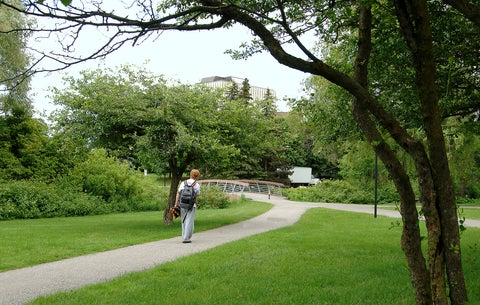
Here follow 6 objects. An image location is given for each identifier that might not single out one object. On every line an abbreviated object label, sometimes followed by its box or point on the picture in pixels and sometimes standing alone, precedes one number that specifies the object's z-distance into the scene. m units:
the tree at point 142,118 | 13.81
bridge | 40.31
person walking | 11.06
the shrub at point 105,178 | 26.58
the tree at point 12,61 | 20.55
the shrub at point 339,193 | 35.59
